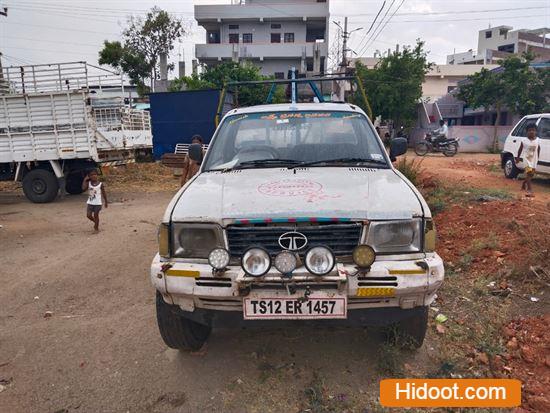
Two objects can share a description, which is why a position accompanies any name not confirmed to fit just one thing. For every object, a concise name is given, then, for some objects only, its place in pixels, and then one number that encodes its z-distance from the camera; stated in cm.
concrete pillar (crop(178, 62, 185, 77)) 3569
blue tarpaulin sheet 1360
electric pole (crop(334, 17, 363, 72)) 2874
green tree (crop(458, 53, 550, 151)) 1923
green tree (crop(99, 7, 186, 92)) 2873
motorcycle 1928
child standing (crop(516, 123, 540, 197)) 915
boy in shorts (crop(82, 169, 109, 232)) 699
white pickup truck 238
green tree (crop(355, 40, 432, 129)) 2297
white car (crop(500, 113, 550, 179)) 938
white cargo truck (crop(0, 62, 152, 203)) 973
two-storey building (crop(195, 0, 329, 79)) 3775
